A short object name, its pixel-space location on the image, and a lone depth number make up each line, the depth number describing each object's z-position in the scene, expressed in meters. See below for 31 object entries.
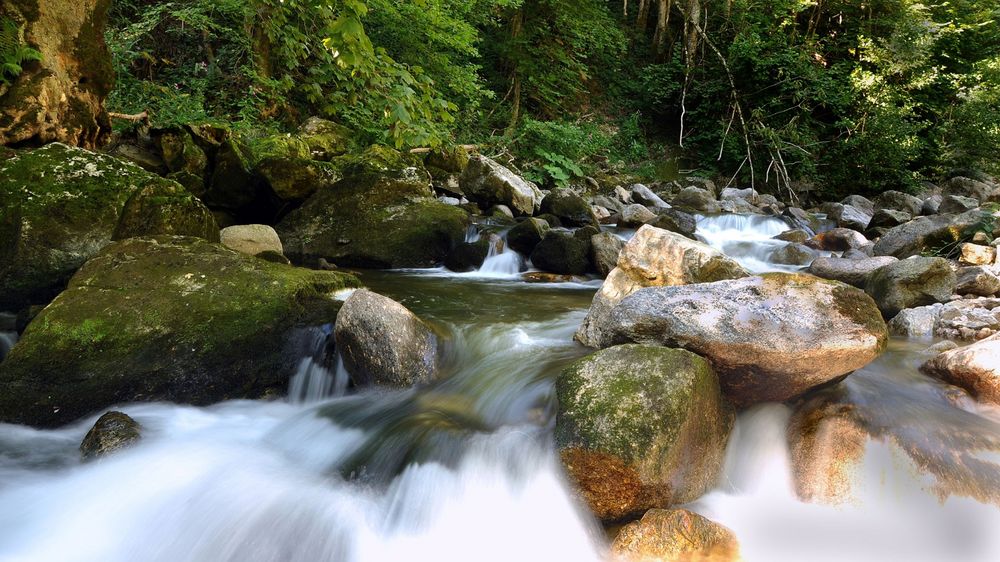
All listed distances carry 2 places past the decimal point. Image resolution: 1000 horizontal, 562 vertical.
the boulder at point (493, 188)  10.18
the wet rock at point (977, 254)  6.98
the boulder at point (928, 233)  7.58
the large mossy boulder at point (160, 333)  3.32
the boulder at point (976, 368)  3.31
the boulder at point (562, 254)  7.45
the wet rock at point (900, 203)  12.72
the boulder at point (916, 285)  5.56
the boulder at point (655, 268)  4.24
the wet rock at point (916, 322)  5.00
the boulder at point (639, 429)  2.61
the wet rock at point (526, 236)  8.12
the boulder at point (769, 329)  3.11
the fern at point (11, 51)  4.71
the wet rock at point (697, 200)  13.42
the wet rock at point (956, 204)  11.08
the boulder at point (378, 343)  3.78
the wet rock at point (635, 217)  10.81
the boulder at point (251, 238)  6.29
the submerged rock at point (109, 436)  3.04
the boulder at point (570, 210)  10.10
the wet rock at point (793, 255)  8.71
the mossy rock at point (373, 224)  7.62
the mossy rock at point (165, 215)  4.67
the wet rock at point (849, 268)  6.14
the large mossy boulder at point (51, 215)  4.22
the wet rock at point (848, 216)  11.16
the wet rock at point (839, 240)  9.41
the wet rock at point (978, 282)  5.92
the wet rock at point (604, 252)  7.38
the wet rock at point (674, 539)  2.40
